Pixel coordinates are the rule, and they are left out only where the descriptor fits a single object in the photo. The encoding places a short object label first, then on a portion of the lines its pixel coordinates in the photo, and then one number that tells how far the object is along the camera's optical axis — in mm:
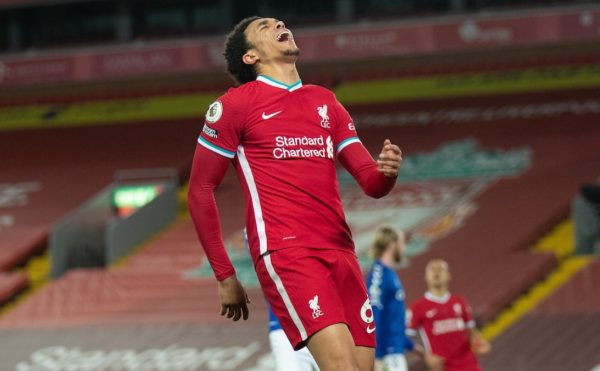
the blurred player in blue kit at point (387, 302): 17203
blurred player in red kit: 20375
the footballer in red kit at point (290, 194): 9656
